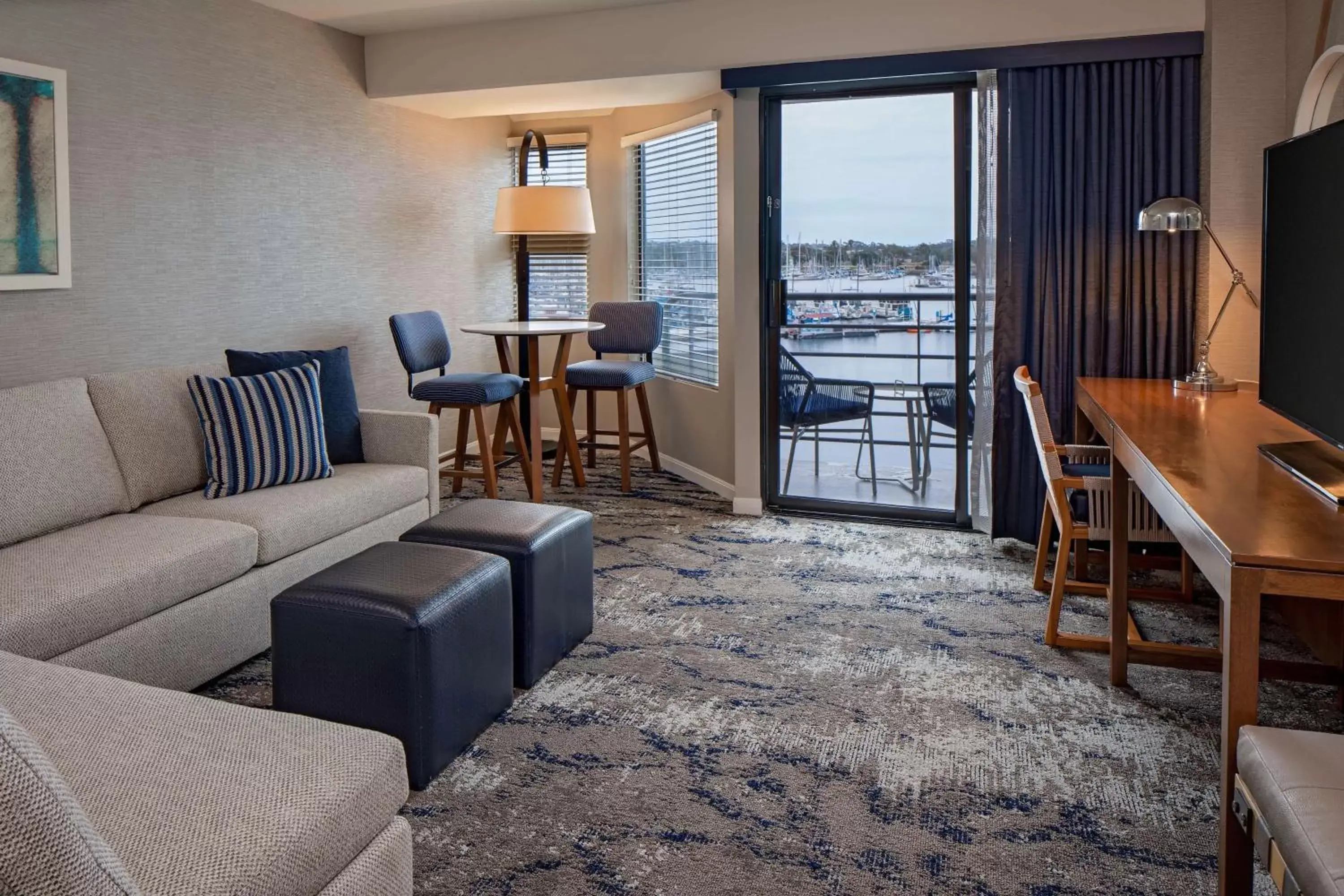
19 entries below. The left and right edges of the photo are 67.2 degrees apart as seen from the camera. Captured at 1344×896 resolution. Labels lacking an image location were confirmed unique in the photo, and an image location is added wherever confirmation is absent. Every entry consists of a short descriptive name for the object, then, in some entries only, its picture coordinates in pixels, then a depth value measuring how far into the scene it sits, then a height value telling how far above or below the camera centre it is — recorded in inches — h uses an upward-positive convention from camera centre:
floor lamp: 214.2 +32.3
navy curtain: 159.5 +22.0
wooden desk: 63.5 -11.6
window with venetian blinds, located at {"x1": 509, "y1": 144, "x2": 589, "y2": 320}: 258.8 +26.9
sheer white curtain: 169.3 +12.9
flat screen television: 81.7 +5.4
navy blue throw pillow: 156.6 -5.6
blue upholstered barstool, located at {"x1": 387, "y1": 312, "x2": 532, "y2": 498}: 199.2 -4.9
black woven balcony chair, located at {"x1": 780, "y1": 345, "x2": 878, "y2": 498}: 194.9 -7.5
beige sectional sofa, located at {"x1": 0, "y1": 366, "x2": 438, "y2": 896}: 53.9 -24.0
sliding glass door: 180.5 +11.8
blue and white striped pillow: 138.3 -9.2
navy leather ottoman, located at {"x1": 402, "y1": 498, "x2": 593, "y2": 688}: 116.2 -23.5
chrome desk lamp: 142.0 +19.4
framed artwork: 133.4 +25.2
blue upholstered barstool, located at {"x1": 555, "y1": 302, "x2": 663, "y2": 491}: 219.5 -1.1
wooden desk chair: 123.7 -20.0
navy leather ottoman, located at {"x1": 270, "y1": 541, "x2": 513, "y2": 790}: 94.2 -27.6
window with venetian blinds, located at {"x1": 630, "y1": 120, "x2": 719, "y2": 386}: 221.1 +28.0
